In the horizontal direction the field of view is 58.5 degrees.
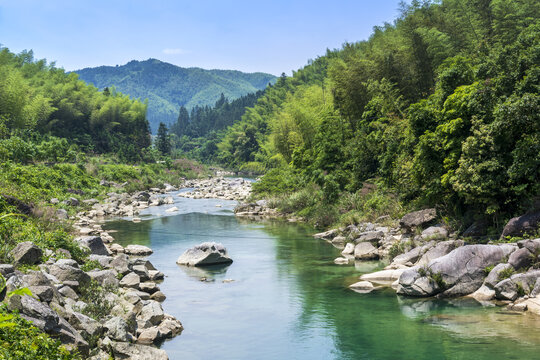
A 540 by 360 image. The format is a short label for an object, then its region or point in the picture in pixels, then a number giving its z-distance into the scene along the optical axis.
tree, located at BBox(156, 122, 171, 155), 75.55
